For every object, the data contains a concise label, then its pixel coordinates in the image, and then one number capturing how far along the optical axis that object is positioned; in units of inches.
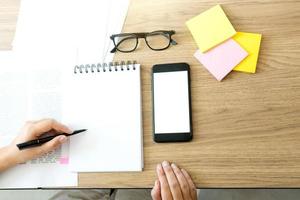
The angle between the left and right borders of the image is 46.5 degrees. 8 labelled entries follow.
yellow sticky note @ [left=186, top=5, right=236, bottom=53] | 30.9
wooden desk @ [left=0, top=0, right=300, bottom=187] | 28.0
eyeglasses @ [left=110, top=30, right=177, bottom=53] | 32.0
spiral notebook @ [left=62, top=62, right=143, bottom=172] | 29.7
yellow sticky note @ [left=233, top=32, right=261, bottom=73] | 29.9
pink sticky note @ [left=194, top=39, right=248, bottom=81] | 30.0
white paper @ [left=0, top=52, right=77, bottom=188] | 30.6
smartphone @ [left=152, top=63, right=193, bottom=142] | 29.5
